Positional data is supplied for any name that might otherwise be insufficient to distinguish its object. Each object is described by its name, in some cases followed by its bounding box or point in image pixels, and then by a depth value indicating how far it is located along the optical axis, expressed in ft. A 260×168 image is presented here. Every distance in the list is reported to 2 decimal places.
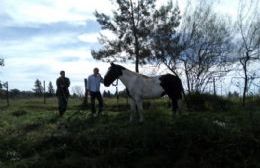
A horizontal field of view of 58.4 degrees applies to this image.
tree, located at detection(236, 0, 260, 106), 46.62
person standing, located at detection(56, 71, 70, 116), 32.45
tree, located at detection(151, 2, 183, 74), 50.24
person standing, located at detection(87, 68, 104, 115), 30.84
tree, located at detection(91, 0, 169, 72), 52.64
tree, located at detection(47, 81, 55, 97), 68.64
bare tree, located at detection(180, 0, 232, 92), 47.78
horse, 26.48
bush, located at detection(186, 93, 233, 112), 34.88
